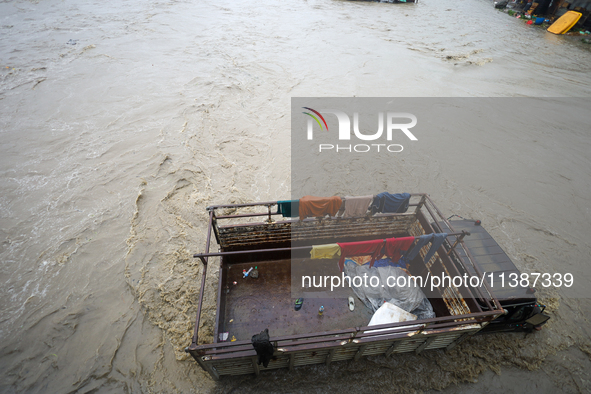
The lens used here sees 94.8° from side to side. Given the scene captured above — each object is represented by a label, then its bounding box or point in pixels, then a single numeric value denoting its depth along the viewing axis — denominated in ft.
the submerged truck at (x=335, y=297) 15.51
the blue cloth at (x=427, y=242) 18.79
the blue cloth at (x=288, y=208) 20.65
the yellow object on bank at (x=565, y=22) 79.87
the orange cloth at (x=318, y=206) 20.54
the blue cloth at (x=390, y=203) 21.31
